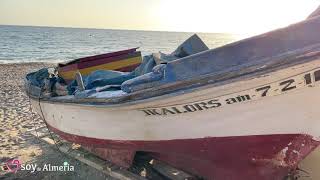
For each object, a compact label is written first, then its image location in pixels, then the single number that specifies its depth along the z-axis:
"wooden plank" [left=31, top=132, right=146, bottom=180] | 3.29
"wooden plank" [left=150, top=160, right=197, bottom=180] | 3.08
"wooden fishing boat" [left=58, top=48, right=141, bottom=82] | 4.60
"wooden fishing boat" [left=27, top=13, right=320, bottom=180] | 2.29
